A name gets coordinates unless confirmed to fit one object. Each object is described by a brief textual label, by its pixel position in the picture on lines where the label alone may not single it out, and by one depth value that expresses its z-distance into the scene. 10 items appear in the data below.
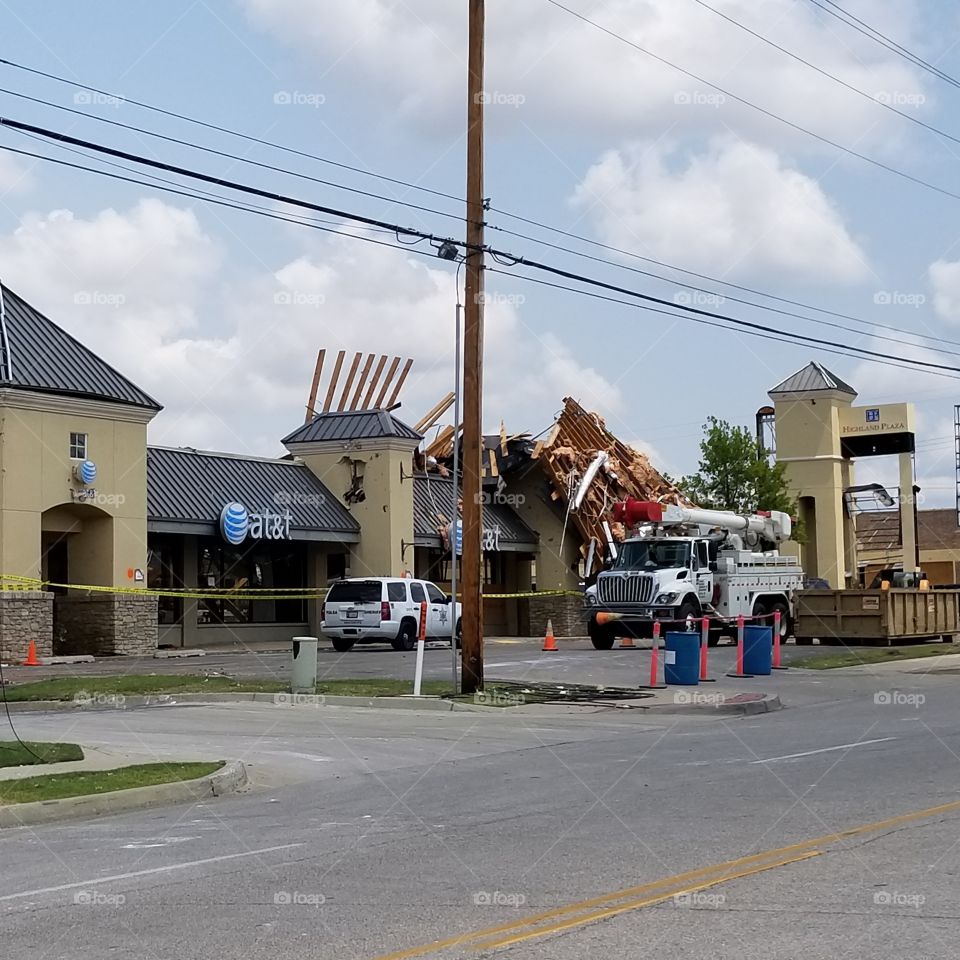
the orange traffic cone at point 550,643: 34.94
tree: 51.47
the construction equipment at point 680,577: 34.25
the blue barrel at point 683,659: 24.12
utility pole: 21.66
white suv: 34.28
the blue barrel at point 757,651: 26.86
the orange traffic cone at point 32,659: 31.12
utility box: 22.45
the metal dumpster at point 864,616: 34.78
